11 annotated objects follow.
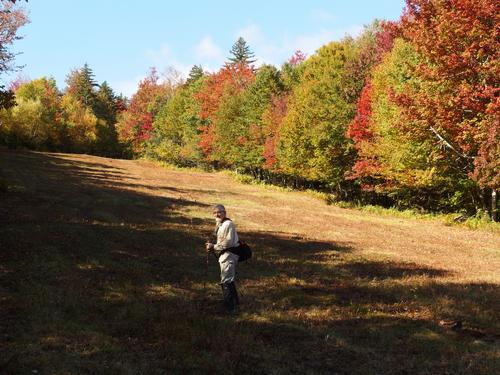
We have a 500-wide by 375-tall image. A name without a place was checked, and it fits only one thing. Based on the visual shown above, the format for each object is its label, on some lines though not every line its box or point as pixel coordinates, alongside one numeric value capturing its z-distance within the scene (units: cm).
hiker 1060
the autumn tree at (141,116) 10800
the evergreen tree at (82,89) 11419
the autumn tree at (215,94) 7575
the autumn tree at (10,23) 4147
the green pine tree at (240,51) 12188
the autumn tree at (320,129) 4609
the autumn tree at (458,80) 2577
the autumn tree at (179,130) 8544
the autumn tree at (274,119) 5684
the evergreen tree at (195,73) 10962
